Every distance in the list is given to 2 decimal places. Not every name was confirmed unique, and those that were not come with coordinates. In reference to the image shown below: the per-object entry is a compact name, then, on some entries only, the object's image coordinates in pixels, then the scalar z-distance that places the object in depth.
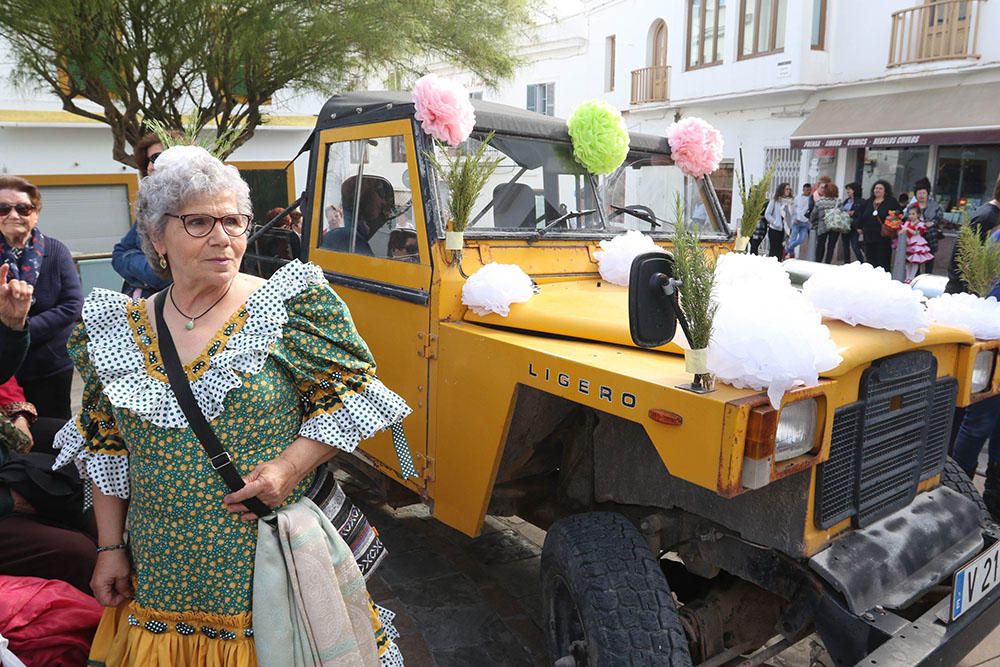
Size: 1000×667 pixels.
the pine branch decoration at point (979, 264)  2.98
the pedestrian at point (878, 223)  11.67
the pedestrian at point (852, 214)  12.36
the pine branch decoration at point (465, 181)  3.00
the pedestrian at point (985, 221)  4.98
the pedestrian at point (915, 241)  10.88
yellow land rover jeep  2.18
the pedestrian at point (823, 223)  12.83
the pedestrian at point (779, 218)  13.15
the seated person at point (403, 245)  3.29
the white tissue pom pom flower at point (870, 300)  2.43
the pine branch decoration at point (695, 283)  1.99
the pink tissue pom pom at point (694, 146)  3.92
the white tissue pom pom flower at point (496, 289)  2.94
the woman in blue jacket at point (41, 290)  3.23
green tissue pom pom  3.56
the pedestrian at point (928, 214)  10.98
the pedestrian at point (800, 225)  13.59
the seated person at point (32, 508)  2.39
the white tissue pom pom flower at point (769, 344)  2.02
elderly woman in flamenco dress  1.87
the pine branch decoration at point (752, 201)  3.69
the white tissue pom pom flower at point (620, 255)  3.41
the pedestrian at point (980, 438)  3.93
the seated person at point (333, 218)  3.87
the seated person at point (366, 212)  3.53
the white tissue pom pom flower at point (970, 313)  2.77
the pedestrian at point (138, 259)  3.67
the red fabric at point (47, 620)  2.12
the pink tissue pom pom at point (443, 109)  3.13
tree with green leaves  7.80
